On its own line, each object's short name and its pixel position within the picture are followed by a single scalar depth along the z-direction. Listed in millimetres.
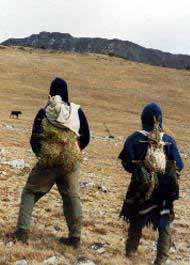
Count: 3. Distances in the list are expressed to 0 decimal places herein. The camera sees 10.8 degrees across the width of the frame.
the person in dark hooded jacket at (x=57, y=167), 13767
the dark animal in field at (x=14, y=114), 60569
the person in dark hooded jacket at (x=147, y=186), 13033
